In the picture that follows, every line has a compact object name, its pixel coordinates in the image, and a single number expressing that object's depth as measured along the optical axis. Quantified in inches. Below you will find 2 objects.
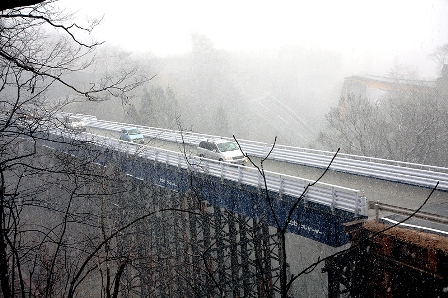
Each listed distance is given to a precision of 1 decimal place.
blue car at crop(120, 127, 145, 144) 1042.1
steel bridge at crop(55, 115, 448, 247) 406.9
